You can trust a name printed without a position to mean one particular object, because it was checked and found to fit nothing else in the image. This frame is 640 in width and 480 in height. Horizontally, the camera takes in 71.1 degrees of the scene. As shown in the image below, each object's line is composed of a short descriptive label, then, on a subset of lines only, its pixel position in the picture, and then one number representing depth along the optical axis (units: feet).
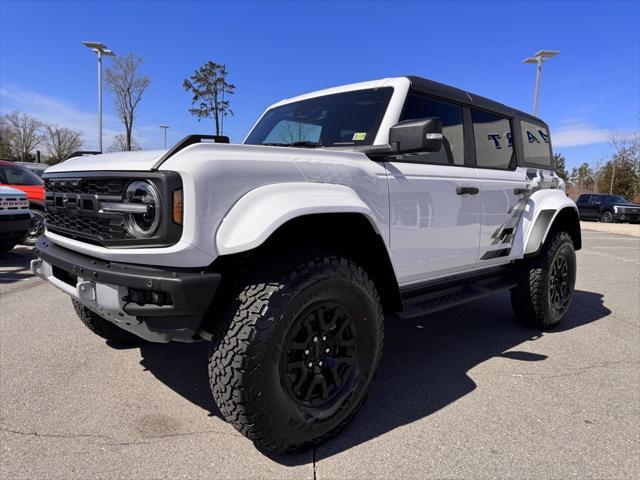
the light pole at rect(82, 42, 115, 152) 66.28
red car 26.81
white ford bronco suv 6.33
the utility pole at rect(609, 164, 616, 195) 136.87
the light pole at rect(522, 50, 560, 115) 65.57
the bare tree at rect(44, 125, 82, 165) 192.25
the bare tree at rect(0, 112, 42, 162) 178.51
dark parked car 73.82
